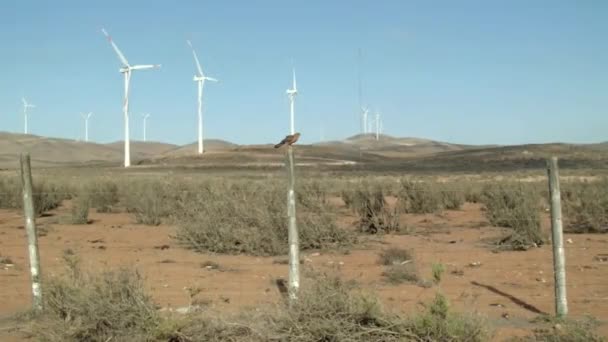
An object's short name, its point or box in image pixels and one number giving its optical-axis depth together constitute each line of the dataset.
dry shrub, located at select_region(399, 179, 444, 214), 24.16
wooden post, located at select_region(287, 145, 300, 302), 8.14
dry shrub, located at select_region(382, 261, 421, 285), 11.09
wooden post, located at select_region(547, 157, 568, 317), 8.11
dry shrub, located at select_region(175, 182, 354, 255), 14.94
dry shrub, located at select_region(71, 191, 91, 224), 21.77
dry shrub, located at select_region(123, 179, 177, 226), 21.72
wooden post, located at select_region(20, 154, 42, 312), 8.84
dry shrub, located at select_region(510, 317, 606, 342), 6.73
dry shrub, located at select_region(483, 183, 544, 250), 15.14
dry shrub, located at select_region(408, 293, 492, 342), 6.53
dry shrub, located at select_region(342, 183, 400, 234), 18.20
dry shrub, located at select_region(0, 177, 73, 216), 25.17
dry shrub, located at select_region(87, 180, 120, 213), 26.08
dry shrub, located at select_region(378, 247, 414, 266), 13.08
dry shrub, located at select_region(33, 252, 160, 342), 7.30
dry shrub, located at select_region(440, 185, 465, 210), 25.64
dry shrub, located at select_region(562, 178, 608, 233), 17.83
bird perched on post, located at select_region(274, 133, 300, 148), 8.04
